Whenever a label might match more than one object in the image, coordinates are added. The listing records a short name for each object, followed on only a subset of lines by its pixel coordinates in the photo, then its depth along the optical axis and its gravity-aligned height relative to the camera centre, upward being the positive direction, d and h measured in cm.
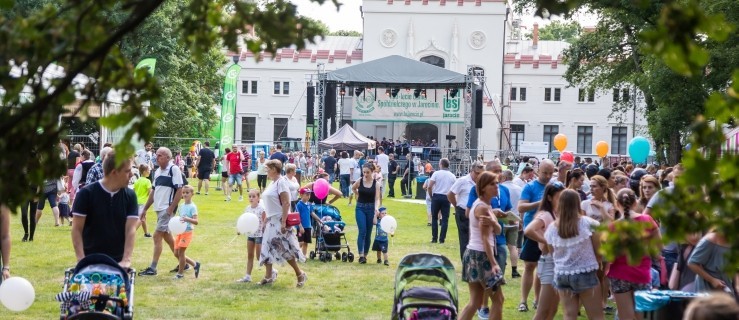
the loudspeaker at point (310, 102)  4497 +187
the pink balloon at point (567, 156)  2604 -7
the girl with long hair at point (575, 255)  877 -84
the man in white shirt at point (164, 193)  1422 -67
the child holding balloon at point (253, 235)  1416 -118
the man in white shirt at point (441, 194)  1978 -82
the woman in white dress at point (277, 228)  1345 -103
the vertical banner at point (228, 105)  3844 +143
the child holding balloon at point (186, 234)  1399 -119
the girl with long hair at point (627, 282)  899 -107
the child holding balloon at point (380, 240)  1684 -144
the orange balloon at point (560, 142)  3894 +40
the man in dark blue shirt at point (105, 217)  808 -57
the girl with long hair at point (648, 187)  1106 -33
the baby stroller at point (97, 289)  705 -98
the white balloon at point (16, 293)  804 -115
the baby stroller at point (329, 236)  1719 -143
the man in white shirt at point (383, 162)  3675 -46
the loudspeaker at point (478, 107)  4484 +183
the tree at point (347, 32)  11412 +1238
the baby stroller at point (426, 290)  836 -113
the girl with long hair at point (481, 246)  964 -87
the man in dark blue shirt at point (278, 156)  3189 -30
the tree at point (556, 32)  10631 +1203
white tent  4412 +25
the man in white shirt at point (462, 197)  1491 -67
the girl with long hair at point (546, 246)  948 -85
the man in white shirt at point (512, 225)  1499 -101
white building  7169 +479
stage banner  5003 +201
